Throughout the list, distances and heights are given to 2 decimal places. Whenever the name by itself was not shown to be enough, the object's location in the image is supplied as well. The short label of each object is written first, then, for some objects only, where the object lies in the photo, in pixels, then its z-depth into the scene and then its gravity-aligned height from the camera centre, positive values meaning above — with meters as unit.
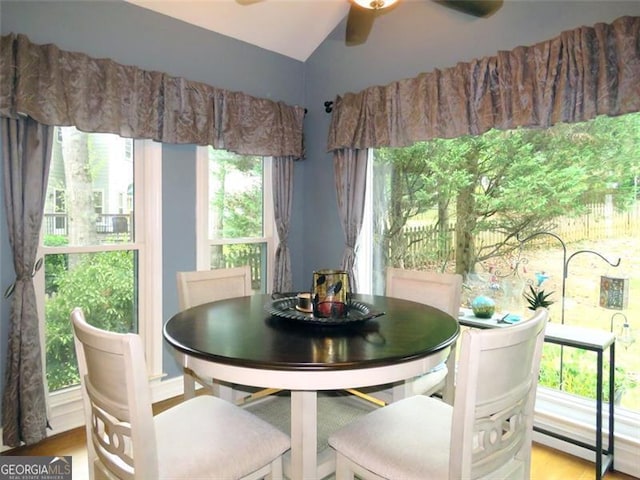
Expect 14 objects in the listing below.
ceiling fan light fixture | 2.09 +1.13
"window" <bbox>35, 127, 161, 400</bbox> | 2.53 -0.16
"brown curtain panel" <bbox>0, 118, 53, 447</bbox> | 2.24 -0.33
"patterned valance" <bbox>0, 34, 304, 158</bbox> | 2.20 +0.76
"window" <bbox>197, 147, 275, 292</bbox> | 3.19 +0.09
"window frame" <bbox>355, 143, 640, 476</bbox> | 2.15 -1.07
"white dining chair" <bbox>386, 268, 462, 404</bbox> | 2.05 -0.39
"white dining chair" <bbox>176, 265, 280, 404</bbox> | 2.07 -0.37
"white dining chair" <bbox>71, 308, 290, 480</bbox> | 1.17 -0.71
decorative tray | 1.65 -0.37
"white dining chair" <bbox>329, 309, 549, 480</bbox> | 1.17 -0.67
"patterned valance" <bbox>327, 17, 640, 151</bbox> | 2.02 +0.78
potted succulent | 2.37 -0.41
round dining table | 1.27 -0.41
